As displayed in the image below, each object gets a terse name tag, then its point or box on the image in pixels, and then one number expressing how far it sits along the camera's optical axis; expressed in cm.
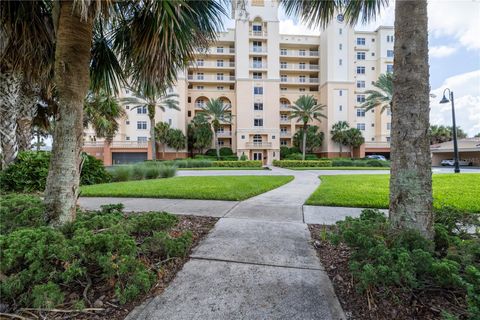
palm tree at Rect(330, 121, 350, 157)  3588
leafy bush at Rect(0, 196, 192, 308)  197
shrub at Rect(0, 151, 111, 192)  793
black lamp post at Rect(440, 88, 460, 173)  1491
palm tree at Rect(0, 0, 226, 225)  316
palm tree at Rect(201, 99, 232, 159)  3384
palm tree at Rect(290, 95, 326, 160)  3247
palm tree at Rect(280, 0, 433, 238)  252
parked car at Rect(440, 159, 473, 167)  3353
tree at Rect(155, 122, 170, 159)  3369
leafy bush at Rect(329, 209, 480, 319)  180
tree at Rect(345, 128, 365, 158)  3569
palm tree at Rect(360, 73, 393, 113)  2828
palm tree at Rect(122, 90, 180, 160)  2692
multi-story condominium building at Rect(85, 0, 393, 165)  3547
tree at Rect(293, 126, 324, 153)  3700
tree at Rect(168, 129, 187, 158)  3378
